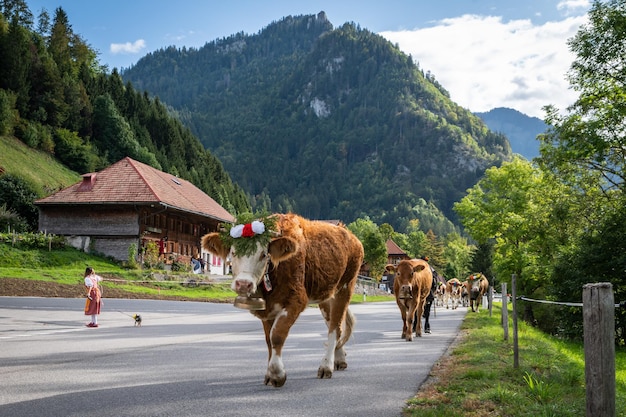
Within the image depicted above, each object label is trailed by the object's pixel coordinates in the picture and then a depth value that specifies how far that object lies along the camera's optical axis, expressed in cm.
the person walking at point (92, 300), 1664
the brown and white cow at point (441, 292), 4418
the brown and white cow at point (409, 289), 1435
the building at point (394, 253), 12765
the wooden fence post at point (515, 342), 896
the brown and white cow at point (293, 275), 696
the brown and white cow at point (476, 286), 3219
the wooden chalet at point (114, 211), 4744
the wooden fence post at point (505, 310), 1130
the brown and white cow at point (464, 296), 4890
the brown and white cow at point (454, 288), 4255
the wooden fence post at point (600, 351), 462
